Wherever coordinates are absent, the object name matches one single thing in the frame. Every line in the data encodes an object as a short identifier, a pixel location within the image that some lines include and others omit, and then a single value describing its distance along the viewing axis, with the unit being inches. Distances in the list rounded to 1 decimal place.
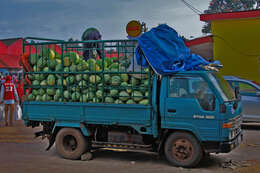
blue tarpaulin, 268.7
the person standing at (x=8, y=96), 518.3
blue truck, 254.2
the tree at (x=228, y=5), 1839.3
